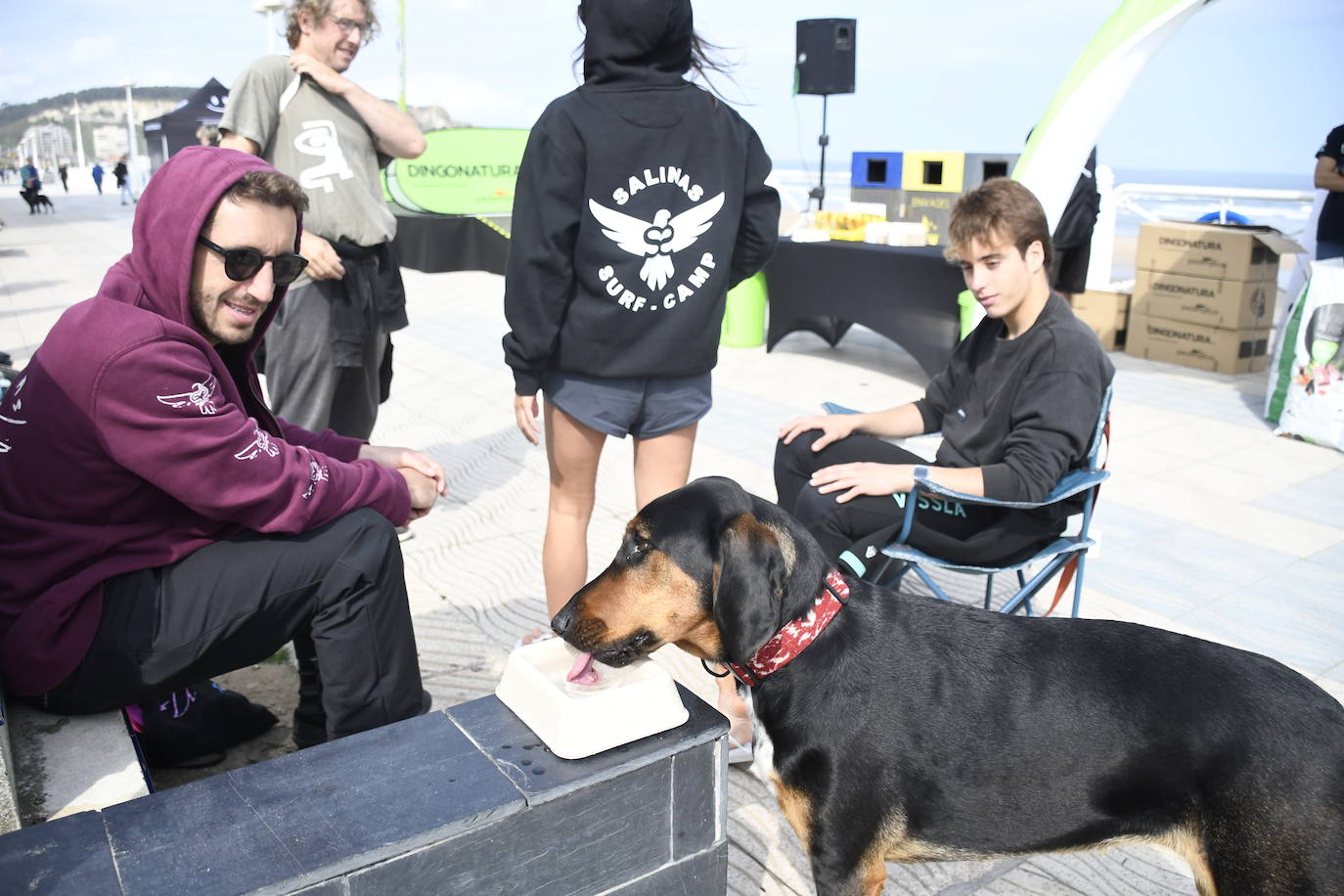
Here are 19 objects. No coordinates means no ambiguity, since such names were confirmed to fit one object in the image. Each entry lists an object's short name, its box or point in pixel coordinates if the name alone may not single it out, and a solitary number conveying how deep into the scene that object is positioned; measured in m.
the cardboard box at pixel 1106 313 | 9.70
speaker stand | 12.29
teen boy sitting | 3.14
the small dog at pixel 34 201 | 35.94
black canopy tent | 33.28
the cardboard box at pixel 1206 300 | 8.62
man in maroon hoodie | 2.15
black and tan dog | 2.01
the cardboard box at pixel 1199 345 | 8.77
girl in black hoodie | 3.12
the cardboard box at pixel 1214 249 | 8.33
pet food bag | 6.61
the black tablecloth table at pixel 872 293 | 8.09
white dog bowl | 1.94
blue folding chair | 3.15
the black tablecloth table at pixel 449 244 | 14.70
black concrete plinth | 1.65
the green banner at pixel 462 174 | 15.41
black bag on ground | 3.02
